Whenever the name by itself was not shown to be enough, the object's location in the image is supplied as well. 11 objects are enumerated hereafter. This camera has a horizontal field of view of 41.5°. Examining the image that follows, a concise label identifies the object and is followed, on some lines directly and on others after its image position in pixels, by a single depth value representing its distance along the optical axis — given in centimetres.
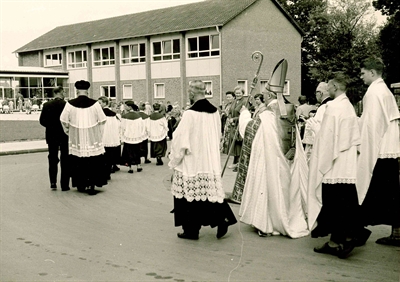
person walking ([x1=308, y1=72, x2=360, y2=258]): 593
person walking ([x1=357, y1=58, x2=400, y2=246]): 636
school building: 3941
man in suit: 1123
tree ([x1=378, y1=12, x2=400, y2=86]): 4459
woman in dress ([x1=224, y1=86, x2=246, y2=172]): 1347
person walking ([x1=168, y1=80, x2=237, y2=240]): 685
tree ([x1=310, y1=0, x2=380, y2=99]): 4953
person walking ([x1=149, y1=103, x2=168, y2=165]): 1602
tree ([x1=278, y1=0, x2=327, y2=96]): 5884
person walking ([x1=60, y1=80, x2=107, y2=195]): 1065
